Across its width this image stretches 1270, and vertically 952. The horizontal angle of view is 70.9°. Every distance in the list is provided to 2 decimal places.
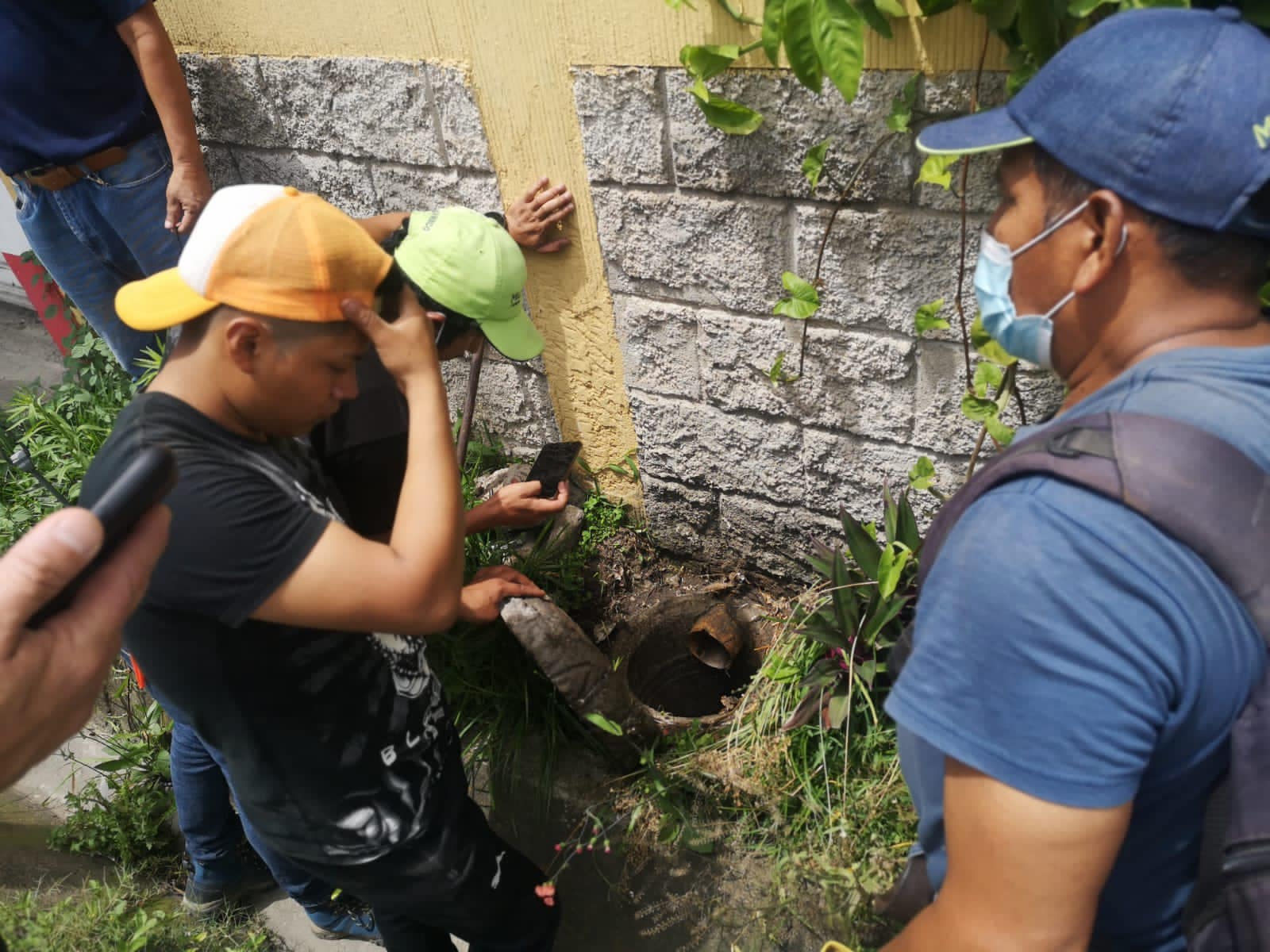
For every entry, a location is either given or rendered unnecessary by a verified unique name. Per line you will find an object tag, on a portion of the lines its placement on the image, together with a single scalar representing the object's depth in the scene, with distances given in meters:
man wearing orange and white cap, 1.37
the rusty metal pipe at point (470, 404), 2.50
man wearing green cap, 1.99
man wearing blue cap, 0.92
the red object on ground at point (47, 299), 4.39
